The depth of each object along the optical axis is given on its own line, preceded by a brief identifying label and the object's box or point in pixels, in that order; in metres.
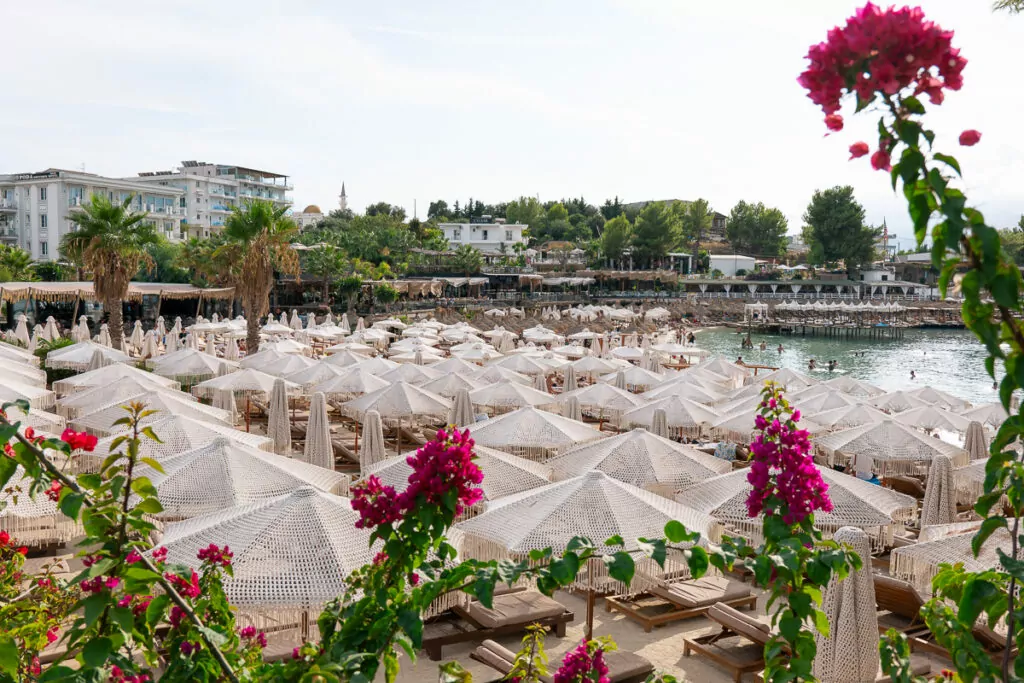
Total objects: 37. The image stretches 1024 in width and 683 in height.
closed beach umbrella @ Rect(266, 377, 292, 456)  13.30
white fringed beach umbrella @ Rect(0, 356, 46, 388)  14.14
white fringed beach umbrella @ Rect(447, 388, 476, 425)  14.07
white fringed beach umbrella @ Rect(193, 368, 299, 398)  14.94
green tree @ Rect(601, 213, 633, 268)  88.44
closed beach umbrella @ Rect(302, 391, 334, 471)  12.10
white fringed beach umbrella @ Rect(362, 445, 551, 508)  9.10
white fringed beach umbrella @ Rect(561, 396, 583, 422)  15.16
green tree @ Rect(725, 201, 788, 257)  108.75
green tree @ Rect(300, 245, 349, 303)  48.97
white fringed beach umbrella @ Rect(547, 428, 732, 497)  10.01
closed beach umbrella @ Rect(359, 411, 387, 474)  11.74
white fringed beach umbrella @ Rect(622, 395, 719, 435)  14.34
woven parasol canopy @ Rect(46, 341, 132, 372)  18.02
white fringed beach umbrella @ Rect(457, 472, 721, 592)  7.44
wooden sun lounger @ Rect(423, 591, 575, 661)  7.81
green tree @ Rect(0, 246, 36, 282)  38.94
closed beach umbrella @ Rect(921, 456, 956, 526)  10.16
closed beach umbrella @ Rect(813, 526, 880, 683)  6.56
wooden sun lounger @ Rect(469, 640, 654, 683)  6.89
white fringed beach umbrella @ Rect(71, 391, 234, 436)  11.05
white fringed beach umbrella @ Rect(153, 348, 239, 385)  17.09
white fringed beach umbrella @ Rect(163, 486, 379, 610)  6.10
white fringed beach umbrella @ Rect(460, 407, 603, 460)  11.56
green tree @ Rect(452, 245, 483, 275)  69.94
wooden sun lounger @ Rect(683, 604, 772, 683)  7.54
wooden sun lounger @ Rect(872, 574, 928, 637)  8.49
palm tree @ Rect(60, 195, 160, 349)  22.16
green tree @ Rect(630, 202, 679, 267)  88.75
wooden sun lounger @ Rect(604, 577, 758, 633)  8.73
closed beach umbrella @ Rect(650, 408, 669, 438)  13.05
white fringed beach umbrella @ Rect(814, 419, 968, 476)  12.34
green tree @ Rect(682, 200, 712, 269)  108.88
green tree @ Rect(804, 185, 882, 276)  90.50
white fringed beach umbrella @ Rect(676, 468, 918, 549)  8.74
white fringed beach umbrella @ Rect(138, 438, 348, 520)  8.22
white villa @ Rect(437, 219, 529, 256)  91.44
